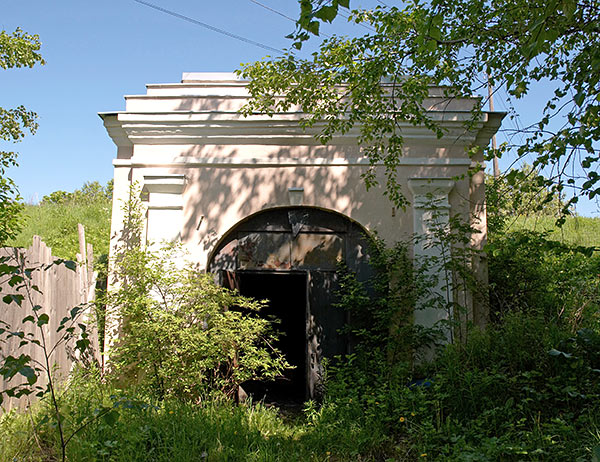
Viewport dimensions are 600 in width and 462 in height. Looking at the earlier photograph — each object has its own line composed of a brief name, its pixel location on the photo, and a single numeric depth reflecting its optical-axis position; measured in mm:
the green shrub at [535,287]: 7234
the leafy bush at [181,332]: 6406
